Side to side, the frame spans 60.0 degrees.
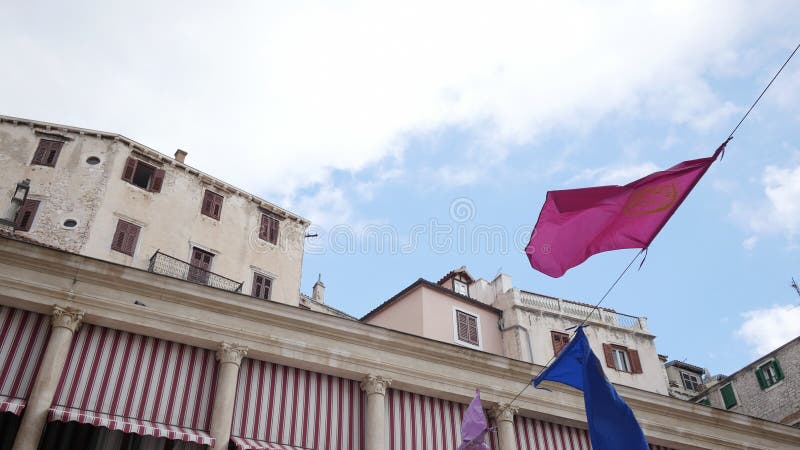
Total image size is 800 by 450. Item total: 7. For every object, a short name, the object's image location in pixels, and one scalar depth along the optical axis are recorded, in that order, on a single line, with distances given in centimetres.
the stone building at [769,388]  2886
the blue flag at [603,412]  1058
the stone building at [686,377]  4066
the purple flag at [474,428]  1327
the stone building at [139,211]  2519
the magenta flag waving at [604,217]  998
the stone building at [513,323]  2572
